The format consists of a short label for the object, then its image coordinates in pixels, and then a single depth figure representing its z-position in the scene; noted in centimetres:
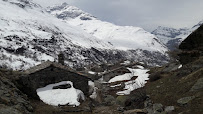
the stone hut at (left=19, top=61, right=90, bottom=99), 3042
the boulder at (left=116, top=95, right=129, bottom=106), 2708
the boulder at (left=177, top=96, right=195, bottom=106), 1536
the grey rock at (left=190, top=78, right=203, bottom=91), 1633
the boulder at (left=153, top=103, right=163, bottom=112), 1655
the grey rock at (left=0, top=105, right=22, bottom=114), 1223
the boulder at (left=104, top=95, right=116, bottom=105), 3056
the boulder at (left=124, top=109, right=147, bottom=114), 1767
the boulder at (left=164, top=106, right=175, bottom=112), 1561
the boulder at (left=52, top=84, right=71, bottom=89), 3023
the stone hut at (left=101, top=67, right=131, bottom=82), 6638
